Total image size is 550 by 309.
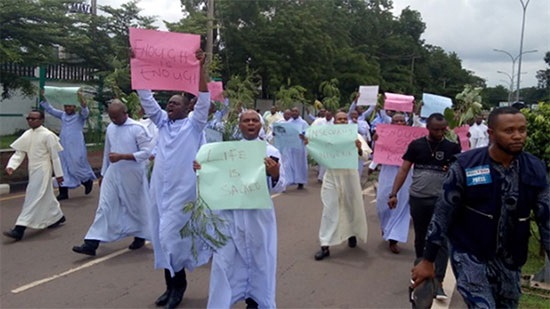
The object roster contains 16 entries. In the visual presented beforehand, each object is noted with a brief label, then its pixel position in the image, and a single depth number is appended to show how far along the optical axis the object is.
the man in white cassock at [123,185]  6.51
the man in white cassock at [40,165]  7.37
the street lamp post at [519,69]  38.23
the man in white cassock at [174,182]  4.82
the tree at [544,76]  58.94
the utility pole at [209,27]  19.22
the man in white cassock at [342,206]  6.77
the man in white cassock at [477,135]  15.70
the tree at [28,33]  11.49
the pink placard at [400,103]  10.55
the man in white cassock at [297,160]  12.58
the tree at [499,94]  84.15
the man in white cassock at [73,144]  10.31
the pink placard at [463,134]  7.66
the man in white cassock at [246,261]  4.08
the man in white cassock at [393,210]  6.91
